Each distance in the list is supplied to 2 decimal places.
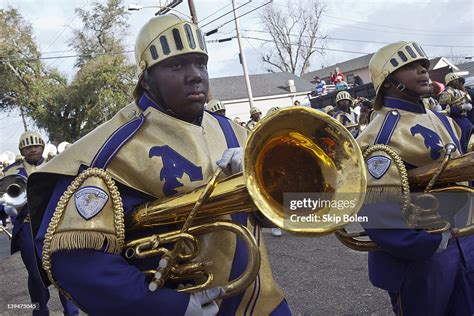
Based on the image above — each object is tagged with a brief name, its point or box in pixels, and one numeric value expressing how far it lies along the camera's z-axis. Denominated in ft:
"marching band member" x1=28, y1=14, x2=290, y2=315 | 5.86
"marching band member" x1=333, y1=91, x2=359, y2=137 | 35.78
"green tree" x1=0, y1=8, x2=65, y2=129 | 99.19
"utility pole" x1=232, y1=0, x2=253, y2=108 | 76.84
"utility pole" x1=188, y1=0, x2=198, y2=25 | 66.54
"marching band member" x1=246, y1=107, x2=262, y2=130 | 42.64
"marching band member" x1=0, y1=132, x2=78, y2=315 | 16.07
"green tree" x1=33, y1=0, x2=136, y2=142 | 97.30
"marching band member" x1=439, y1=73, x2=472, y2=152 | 11.69
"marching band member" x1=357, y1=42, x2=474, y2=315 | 8.89
